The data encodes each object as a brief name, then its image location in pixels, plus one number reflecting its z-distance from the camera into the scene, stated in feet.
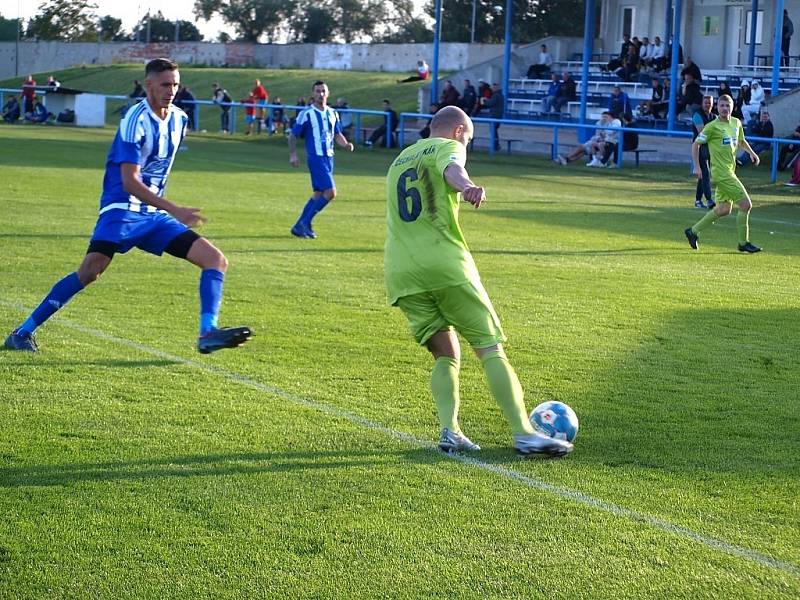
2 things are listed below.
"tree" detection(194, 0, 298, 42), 302.86
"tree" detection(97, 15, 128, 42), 319.68
